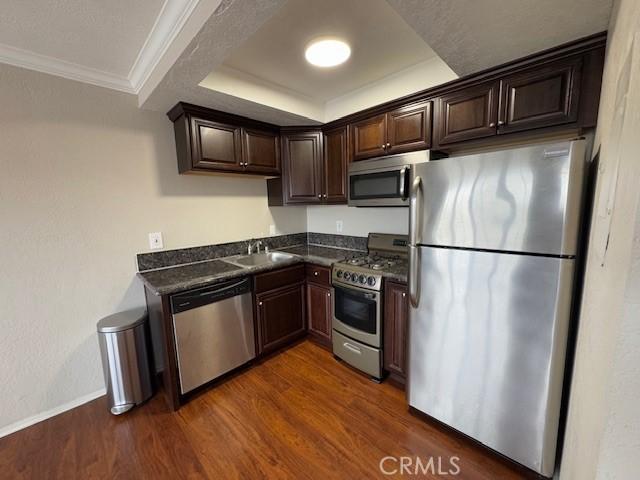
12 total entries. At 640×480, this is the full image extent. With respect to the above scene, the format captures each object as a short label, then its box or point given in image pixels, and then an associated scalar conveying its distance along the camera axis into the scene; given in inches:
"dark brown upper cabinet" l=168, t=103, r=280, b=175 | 80.3
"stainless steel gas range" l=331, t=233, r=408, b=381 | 78.9
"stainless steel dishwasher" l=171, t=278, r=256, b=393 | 71.7
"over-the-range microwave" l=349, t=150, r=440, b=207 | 77.7
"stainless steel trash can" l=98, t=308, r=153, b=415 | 70.2
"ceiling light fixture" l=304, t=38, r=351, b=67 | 64.0
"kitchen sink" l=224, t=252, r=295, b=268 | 99.8
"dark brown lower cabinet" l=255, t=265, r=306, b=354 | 89.9
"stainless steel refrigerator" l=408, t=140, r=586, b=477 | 45.5
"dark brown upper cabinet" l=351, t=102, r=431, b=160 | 76.2
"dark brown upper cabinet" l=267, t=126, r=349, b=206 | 102.2
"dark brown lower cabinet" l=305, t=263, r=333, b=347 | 95.7
